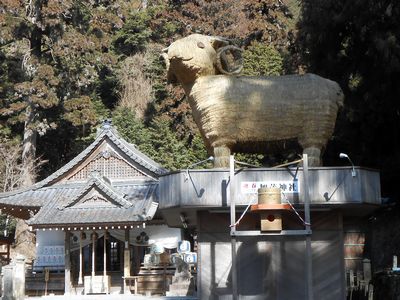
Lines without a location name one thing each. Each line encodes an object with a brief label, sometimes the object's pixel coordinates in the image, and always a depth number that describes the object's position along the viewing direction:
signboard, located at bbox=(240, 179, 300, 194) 11.62
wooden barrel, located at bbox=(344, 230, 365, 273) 21.19
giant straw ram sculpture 12.27
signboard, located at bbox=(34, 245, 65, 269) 24.94
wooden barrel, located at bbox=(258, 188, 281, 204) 11.08
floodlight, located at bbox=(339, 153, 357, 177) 11.60
